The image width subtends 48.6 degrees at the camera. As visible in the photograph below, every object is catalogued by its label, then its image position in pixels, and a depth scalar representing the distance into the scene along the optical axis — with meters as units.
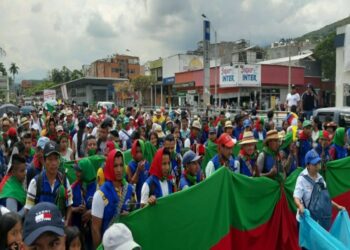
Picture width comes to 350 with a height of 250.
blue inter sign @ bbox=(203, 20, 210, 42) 33.19
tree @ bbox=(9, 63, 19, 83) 141.10
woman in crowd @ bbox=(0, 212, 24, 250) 2.63
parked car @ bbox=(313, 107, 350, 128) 12.49
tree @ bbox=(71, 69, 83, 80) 109.44
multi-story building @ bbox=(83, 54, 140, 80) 106.94
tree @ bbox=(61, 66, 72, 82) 112.00
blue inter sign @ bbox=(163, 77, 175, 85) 47.81
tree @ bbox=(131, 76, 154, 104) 51.53
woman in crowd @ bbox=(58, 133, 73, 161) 6.94
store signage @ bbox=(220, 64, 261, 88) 34.09
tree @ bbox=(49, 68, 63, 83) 112.00
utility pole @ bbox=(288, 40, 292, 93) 34.22
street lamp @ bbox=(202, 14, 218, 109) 32.78
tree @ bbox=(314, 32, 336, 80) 42.54
